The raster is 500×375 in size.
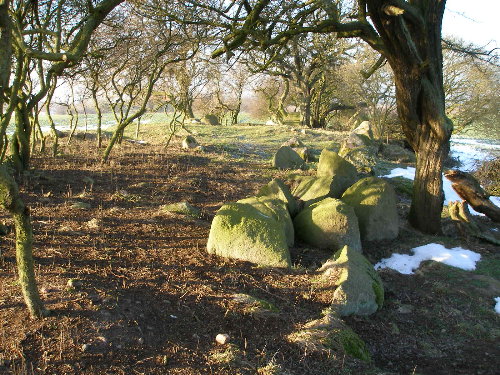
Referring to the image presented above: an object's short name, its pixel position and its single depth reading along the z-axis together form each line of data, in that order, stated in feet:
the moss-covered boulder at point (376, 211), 23.22
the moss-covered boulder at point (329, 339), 12.39
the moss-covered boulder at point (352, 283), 15.33
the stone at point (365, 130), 56.30
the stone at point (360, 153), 41.77
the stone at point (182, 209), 22.45
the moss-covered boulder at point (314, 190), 25.35
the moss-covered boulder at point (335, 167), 32.04
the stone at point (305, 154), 44.55
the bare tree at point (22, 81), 9.93
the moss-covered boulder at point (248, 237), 17.38
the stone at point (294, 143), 50.06
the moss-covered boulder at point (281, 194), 23.45
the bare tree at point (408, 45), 21.71
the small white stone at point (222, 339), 12.01
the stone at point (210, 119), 92.13
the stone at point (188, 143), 45.68
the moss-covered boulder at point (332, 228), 20.47
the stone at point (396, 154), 56.18
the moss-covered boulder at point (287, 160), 38.29
